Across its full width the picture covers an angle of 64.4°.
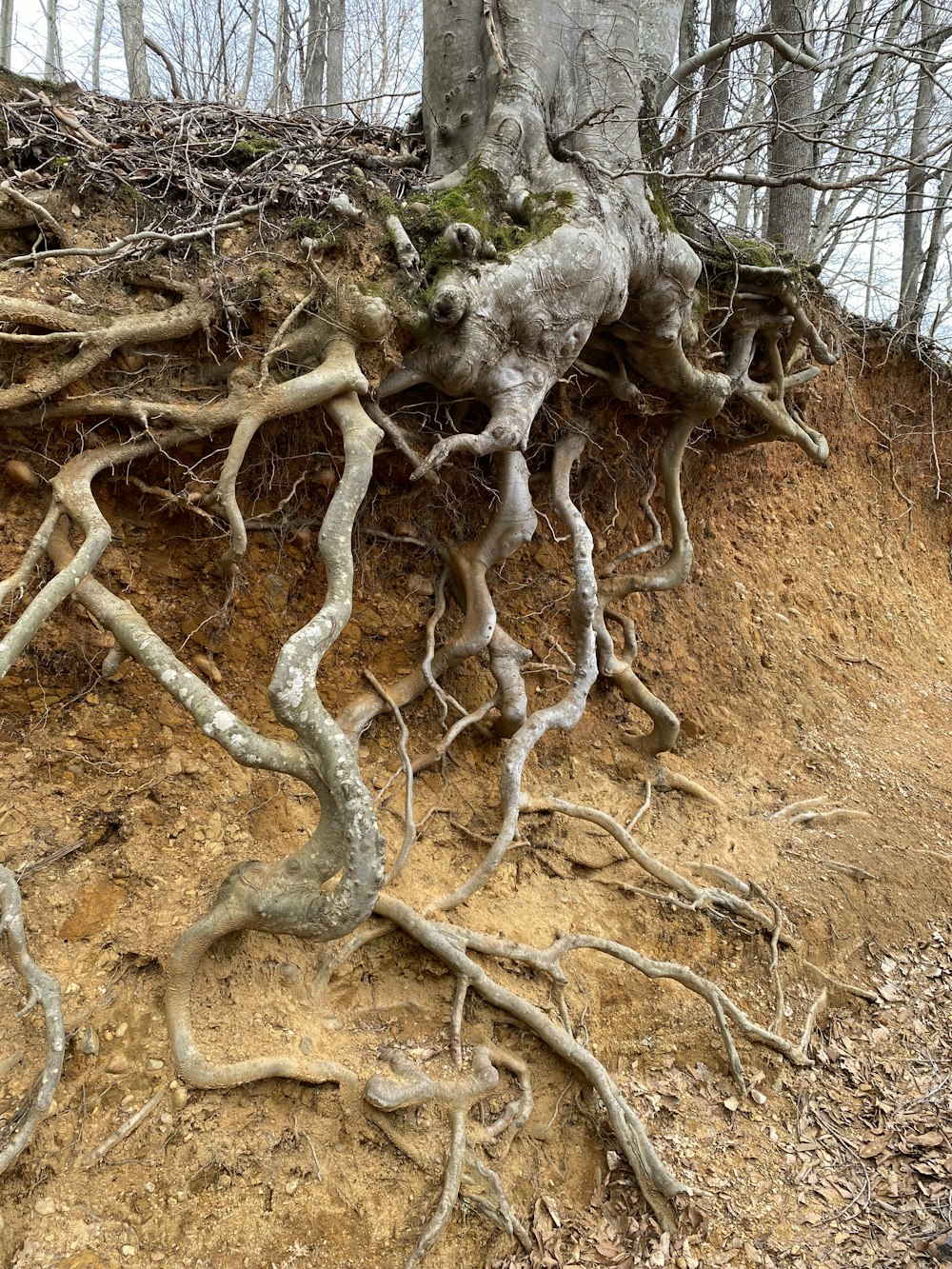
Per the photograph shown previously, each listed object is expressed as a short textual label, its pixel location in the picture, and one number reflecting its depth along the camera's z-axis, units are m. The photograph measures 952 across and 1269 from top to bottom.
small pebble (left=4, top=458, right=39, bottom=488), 2.96
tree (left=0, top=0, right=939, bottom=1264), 2.54
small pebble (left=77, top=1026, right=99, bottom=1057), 2.53
